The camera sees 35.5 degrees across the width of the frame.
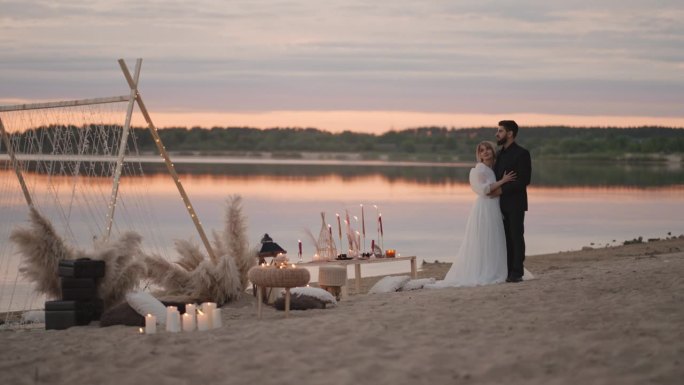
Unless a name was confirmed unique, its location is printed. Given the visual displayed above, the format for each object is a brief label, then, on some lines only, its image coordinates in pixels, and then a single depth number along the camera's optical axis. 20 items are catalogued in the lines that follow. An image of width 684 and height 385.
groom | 13.45
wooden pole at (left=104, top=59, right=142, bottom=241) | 13.27
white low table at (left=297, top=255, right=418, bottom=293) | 14.37
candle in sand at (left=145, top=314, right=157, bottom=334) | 9.99
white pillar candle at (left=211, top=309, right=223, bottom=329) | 10.16
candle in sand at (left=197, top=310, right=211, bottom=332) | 10.06
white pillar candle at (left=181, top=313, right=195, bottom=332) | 10.06
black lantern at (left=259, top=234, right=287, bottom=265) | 13.88
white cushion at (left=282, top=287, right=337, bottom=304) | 11.86
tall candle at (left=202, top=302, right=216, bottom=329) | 10.16
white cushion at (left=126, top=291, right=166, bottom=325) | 11.00
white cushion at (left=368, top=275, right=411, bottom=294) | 13.85
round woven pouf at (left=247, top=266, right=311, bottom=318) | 10.86
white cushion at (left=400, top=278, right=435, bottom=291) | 13.79
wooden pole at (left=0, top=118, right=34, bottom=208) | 13.92
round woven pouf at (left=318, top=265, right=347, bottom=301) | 13.07
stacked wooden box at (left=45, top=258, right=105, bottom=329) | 11.29
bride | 13.59
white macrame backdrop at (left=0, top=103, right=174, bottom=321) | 13.70
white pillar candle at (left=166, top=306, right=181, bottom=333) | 10.09
